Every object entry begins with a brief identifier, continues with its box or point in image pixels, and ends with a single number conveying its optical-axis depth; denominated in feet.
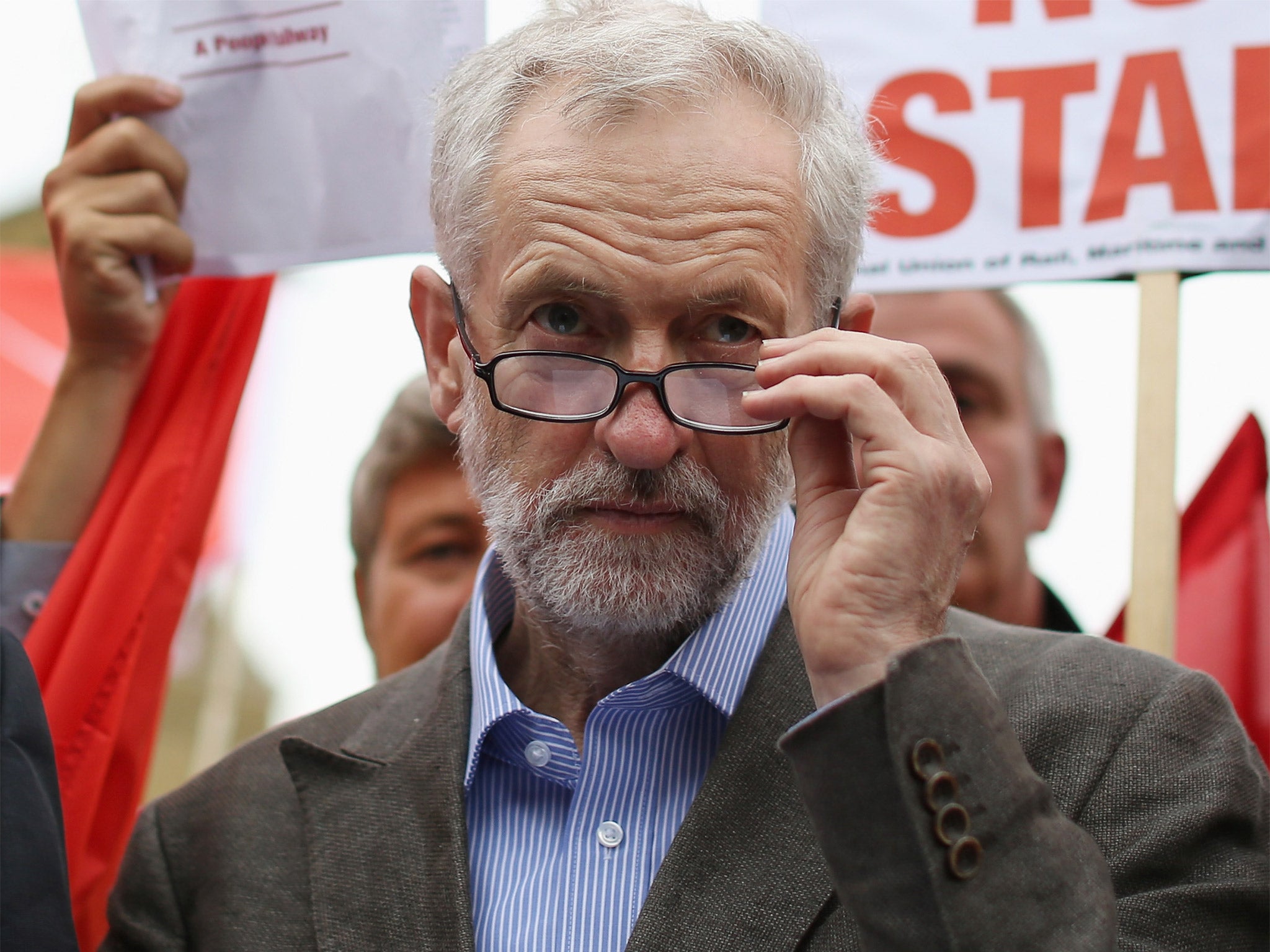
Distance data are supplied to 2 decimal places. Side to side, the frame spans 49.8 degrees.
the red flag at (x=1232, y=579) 10.68
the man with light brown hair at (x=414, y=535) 12.34
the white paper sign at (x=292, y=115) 10.42
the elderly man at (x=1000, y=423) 11.81
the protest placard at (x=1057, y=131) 10.06
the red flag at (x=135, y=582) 9.52
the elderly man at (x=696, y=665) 5.81
